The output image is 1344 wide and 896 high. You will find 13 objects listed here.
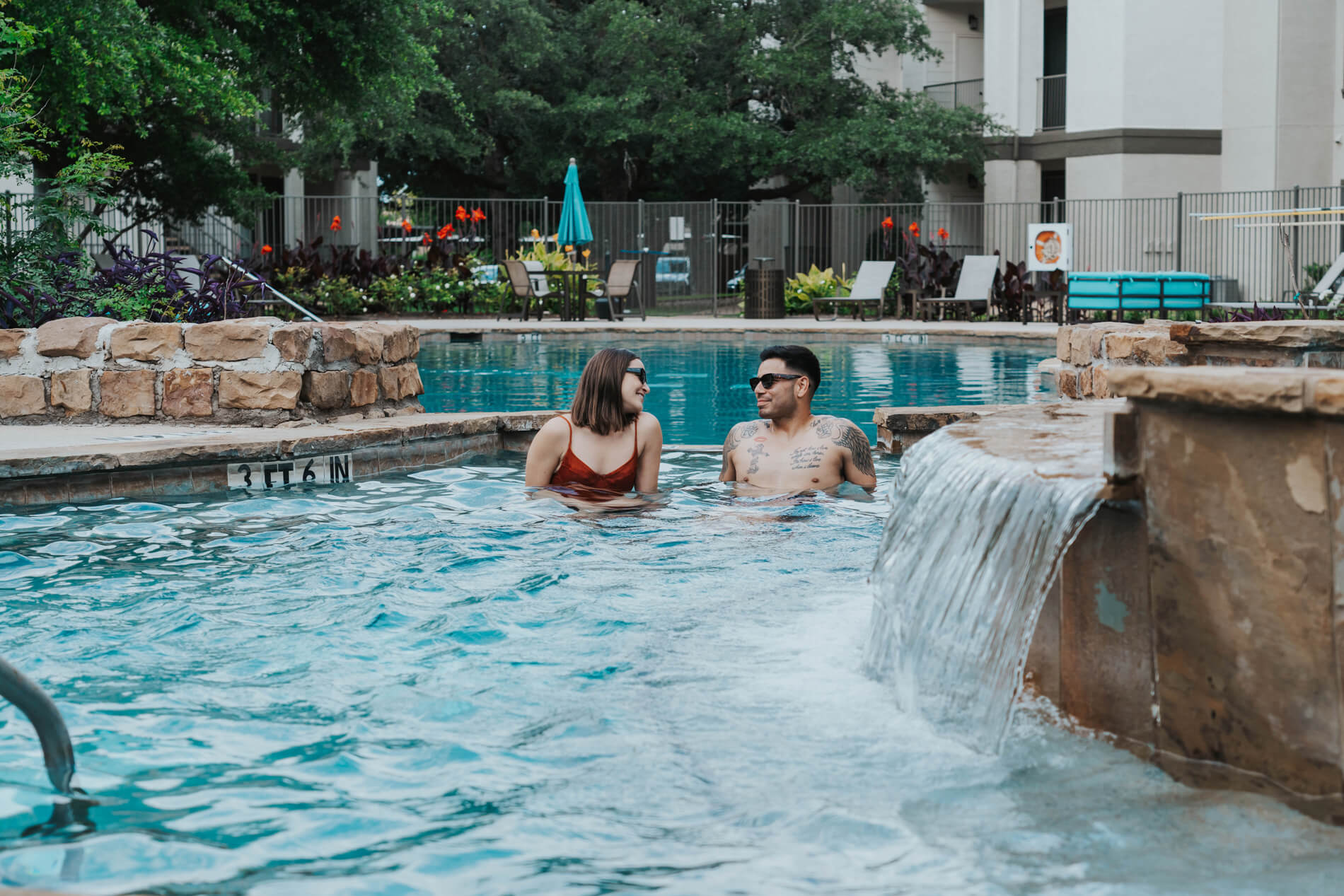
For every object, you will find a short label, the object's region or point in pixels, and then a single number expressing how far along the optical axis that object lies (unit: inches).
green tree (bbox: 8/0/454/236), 533.3
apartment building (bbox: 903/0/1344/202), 967.0
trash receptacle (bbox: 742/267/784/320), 940.0
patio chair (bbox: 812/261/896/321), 904.7
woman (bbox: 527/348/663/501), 259.1
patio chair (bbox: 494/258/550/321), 859.4
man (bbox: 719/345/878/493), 259.8
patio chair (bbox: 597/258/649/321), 884.0
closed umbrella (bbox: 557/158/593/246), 921.5
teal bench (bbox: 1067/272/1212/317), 801.6
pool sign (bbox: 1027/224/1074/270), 853.8
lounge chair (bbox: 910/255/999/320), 878.4
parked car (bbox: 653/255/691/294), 1098.1
